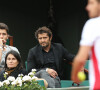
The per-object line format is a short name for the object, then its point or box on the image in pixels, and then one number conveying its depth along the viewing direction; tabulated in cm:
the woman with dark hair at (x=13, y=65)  1720
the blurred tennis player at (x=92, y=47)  1229
